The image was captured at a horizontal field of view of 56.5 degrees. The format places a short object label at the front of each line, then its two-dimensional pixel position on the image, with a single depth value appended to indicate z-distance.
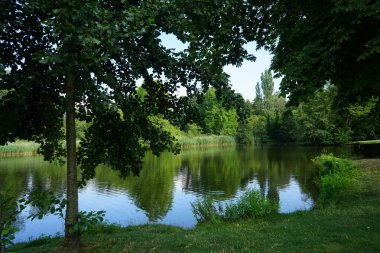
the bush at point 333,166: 20.07
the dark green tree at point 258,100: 110.33
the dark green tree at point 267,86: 131.12
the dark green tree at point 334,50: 4.78
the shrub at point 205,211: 12.20
